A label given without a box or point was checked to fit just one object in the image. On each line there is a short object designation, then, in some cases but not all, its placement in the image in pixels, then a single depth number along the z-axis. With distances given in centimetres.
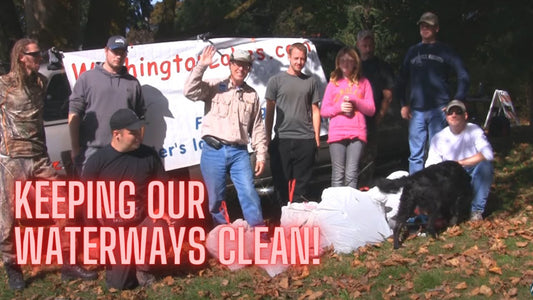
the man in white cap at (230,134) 598
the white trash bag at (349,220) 605
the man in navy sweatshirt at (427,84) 693
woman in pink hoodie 661
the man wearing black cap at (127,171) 542
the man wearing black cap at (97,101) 581
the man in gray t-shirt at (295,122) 660
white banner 672
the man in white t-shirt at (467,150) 650
